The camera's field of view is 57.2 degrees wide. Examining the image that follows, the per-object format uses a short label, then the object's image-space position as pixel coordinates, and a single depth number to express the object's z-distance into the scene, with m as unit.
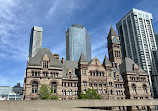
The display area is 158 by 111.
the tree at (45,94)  42.00
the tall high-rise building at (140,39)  118.94
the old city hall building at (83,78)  49.09
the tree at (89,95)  45.00
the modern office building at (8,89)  192.20
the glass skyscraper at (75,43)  182.38
